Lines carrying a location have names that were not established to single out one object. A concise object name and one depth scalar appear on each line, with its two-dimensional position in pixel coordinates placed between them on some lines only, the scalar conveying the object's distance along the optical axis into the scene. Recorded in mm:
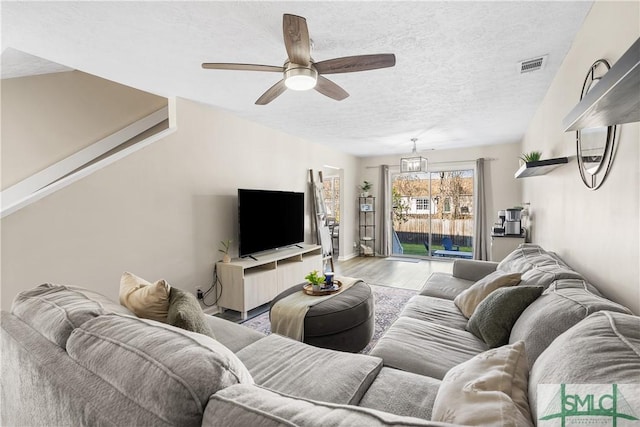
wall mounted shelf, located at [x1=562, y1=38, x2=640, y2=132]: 658
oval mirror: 1609
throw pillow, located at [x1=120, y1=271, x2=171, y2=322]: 1514
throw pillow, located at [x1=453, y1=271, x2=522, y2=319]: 2045
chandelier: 5238
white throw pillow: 748
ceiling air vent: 2431
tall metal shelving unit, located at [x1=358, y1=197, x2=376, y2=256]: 7098
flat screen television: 3717
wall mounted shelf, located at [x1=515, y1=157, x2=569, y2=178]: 2340
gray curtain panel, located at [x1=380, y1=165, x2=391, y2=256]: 6989
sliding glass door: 6445
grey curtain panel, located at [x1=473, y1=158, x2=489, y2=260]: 5953
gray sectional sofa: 665
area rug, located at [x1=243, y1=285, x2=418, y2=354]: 3000
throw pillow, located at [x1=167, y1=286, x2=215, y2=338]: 1419
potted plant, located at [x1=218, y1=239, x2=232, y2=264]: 3617
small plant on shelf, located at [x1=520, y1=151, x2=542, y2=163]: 3088
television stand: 3400
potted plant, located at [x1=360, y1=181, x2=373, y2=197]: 7111
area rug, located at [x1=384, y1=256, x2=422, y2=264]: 6469
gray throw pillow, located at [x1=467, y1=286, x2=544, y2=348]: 1644
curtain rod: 5913
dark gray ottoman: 2236
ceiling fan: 1668
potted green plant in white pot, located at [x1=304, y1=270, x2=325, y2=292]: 2760
